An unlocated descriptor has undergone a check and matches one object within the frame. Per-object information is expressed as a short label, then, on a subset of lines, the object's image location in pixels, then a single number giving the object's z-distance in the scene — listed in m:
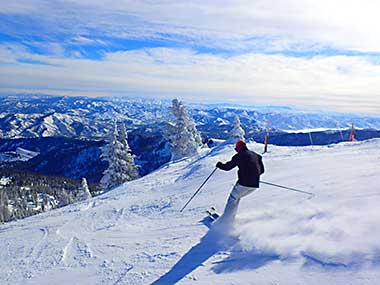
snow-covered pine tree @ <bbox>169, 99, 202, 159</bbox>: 45.22
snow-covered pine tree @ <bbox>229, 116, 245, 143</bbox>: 46.91
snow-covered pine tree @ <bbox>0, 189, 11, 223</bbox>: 70.06
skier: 7.26
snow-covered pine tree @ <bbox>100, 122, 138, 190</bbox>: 38.94
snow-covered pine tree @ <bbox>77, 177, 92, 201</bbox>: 44.28
